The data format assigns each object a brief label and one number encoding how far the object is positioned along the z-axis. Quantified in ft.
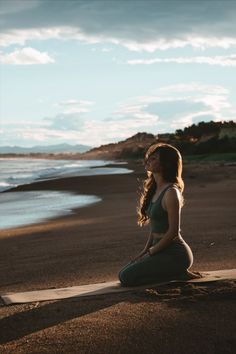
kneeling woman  18.31
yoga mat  18.02
